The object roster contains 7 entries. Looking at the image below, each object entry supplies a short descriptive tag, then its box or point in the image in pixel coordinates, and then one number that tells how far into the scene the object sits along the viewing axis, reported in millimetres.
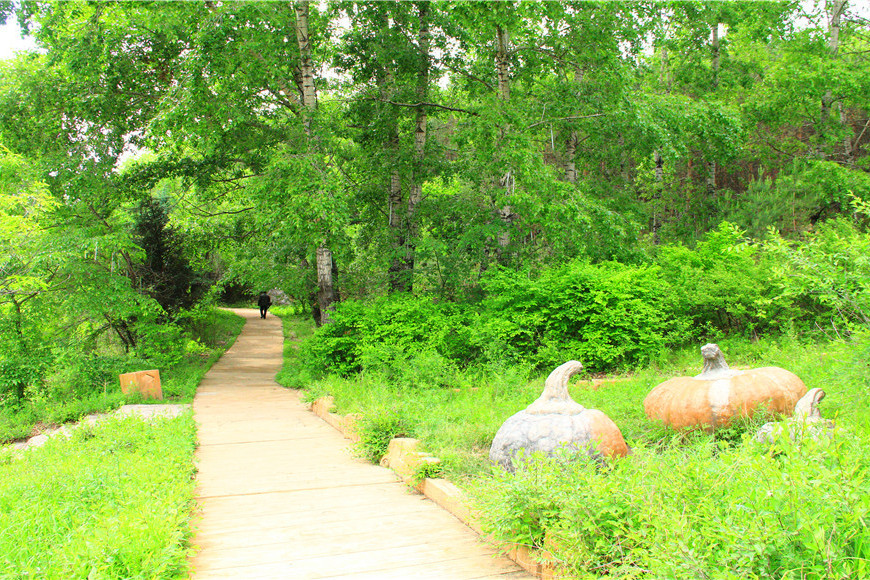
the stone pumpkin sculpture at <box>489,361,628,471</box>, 4363
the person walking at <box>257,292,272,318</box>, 27500
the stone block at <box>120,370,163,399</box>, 10742
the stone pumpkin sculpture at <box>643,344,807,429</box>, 5336
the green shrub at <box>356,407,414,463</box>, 6164
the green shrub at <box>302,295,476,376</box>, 10898
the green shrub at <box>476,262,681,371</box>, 9938
